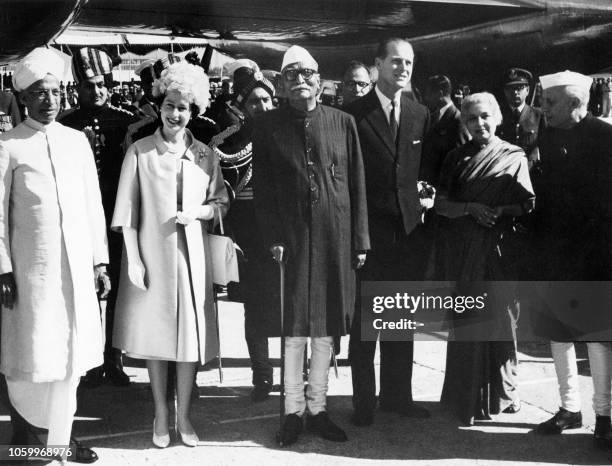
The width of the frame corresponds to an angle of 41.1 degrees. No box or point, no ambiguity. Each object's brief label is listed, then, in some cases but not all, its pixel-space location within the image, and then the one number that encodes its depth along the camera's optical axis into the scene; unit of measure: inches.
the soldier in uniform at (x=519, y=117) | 196.1
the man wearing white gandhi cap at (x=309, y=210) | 152.3
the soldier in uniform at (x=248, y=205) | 178.7
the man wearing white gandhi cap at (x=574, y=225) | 154.3
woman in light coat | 147.7
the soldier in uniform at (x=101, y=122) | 176.2
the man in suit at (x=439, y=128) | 168.6
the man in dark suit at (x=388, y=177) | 163.0
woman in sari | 159.5
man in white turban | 133.6
